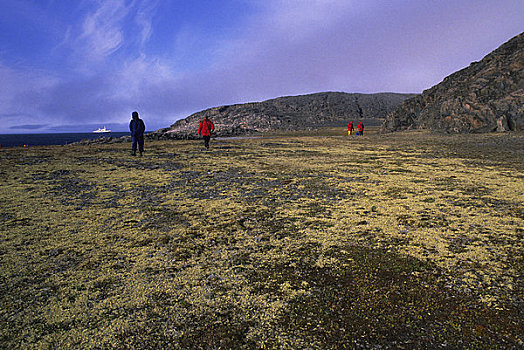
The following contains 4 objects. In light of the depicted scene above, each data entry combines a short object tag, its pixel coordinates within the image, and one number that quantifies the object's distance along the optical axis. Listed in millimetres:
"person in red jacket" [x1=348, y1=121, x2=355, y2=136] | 24594
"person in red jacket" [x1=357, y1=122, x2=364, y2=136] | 24338
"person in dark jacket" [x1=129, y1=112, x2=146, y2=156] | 11344
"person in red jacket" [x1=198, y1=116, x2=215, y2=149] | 14117
